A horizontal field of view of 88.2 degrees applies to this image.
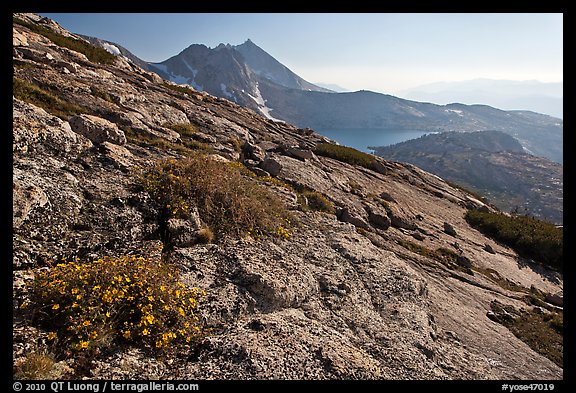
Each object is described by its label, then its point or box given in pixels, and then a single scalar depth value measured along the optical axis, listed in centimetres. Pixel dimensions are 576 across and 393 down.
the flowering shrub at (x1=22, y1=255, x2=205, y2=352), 537
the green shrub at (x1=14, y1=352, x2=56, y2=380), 450
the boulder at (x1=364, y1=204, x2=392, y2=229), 1862
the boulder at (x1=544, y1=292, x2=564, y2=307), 1686
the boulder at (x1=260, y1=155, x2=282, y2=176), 1828
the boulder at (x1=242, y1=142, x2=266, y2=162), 2061
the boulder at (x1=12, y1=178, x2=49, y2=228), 668
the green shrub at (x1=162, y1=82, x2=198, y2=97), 3503
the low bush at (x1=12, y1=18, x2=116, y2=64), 2966
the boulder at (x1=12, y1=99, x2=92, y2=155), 892
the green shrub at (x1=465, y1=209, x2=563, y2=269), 2434
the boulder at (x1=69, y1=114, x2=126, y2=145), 1117
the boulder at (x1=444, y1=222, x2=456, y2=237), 2297
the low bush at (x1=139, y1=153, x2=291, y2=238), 953
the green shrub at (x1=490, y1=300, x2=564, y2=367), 1127
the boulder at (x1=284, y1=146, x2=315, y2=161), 2336
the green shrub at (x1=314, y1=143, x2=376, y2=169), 3108
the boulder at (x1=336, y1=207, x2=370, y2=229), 1644
